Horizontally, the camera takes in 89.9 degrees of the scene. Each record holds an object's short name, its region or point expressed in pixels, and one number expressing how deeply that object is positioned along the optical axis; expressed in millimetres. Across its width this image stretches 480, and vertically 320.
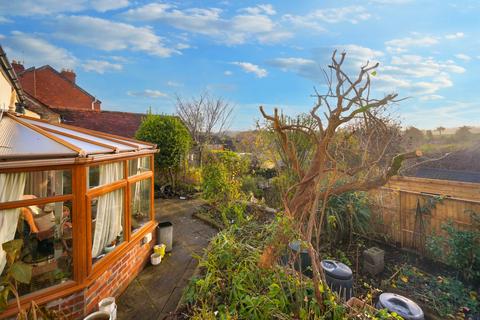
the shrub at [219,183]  7676
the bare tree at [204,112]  16938
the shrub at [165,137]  10047
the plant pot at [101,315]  3033
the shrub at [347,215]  5832
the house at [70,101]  15430
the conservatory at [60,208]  2844
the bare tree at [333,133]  2139
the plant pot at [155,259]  4836
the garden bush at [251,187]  9719
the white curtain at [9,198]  2744
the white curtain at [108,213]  3643
